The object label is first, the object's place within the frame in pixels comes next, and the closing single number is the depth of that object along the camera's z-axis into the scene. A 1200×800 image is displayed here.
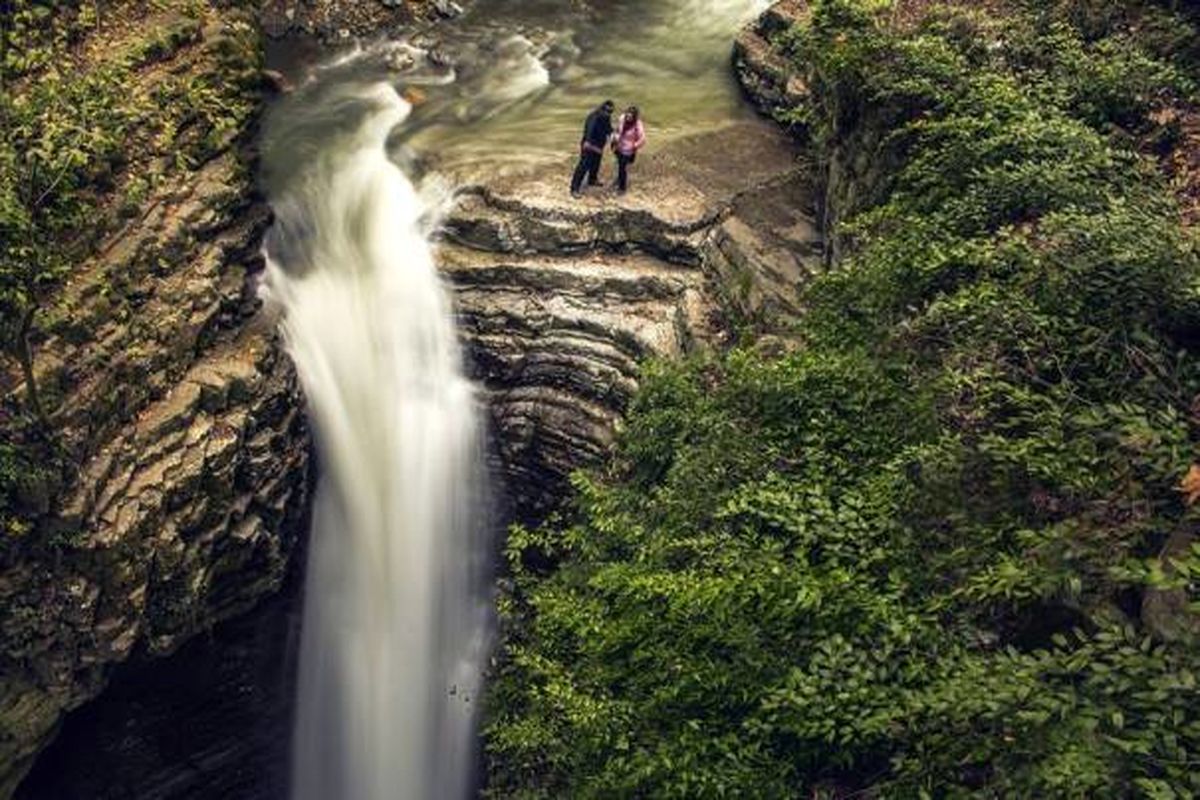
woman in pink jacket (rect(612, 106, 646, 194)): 14.13
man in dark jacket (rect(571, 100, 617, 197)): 13.95
